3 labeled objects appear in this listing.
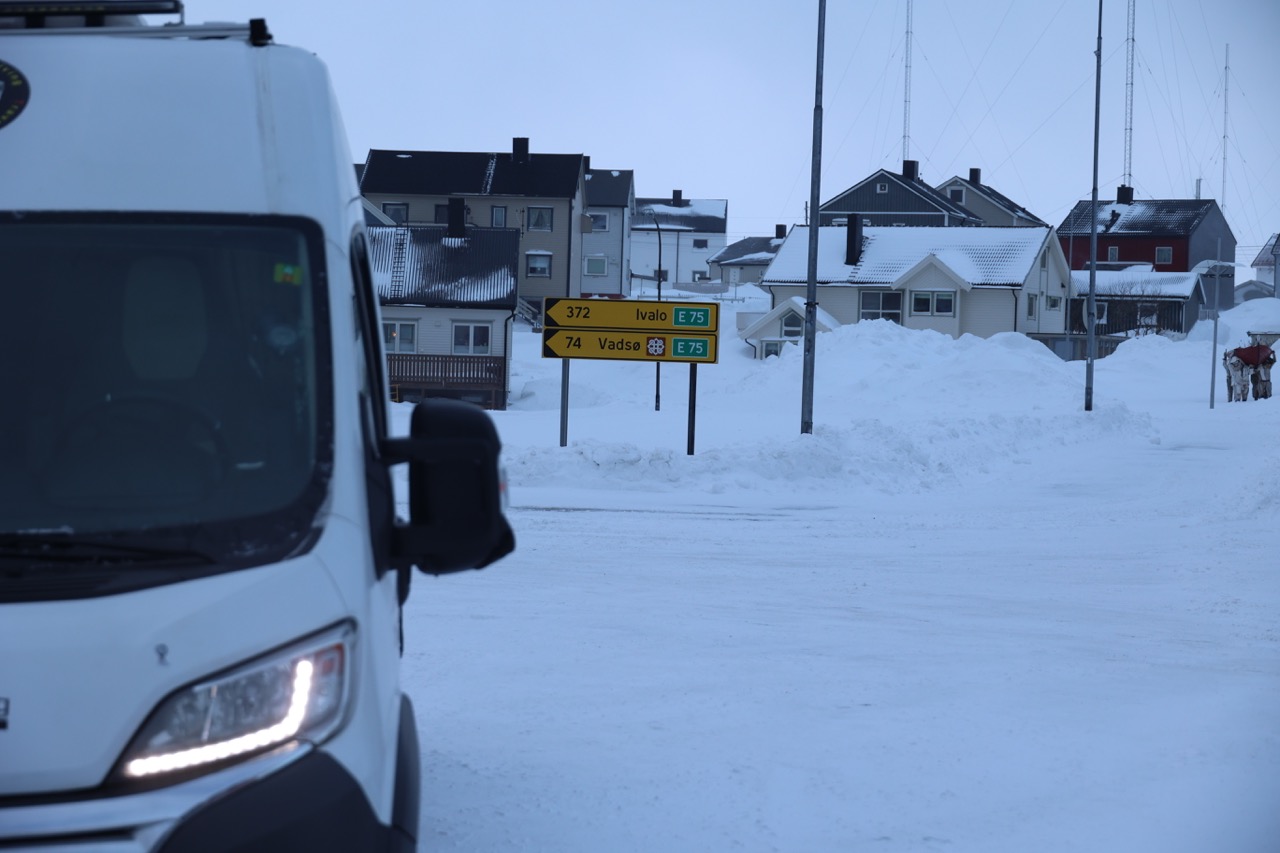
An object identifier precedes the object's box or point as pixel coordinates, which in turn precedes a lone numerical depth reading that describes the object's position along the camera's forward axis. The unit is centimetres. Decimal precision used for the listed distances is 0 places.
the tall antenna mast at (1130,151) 5583
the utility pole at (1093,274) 3212
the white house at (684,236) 13100
